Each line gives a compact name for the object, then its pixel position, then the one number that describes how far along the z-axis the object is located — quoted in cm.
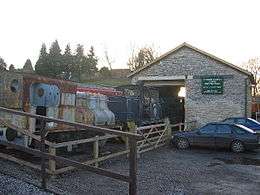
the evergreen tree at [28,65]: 7732
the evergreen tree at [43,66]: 6650
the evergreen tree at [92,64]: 7739
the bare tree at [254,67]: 7981
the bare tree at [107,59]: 8944
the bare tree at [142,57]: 7350
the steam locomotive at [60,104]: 1290
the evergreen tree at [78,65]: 7075
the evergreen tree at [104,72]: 7831
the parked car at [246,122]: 2481
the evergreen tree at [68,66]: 6838
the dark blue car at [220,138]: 1936
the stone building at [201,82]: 2747
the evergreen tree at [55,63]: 6712
